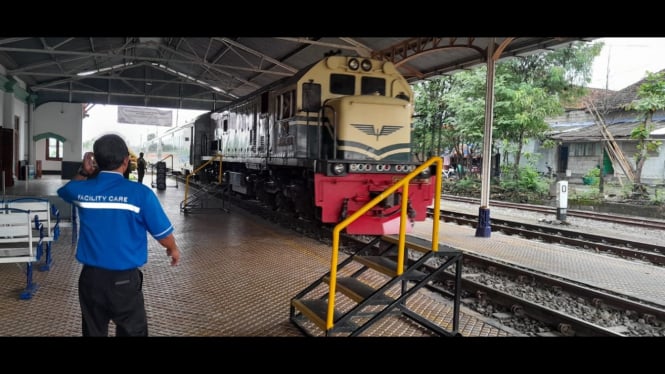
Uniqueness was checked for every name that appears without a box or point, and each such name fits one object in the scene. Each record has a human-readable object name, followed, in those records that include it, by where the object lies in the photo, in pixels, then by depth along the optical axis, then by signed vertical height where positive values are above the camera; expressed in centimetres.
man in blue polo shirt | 287 -48
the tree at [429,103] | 2259 +307
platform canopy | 1190 +388
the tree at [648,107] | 1623 +225
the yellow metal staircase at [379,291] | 379 -108
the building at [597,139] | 2106 +150
